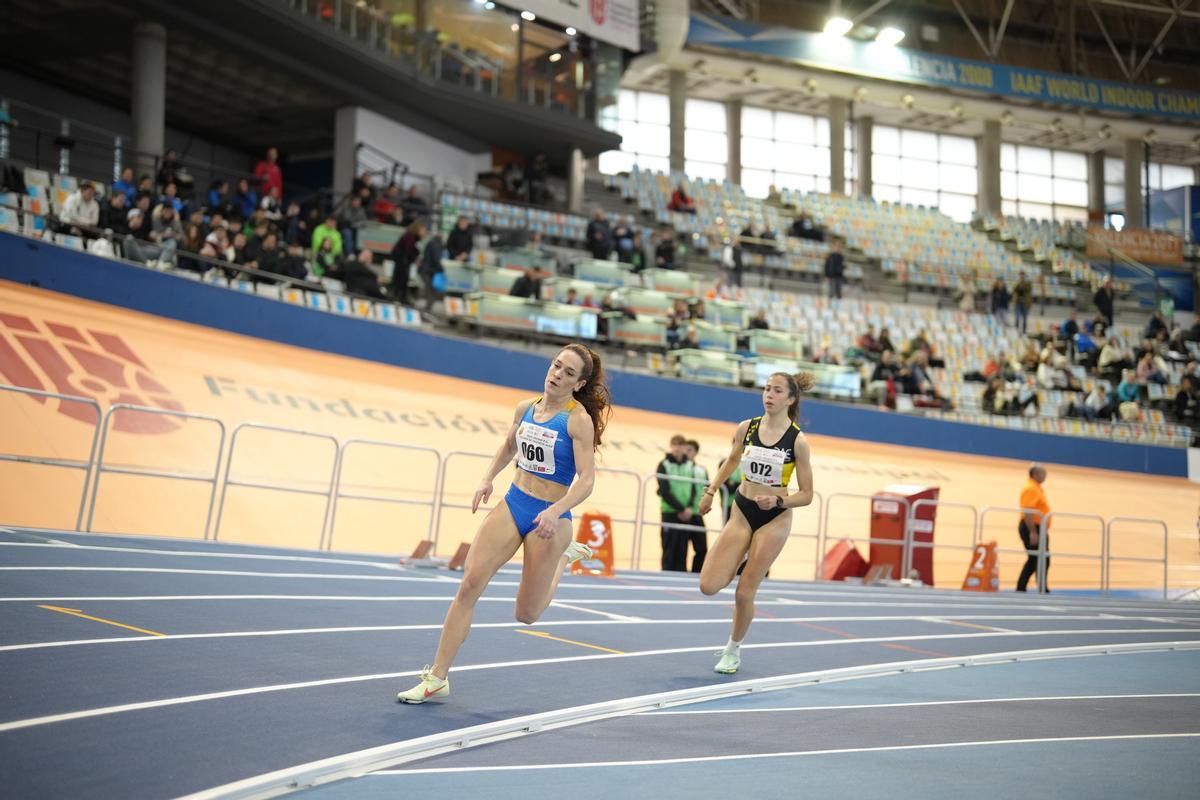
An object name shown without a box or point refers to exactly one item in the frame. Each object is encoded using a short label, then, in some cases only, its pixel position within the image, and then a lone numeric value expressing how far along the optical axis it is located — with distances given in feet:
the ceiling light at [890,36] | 135.03
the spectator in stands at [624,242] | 92.99
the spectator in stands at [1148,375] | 104.47
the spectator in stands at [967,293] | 118.93
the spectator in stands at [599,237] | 90.68
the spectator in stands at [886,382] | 89.56
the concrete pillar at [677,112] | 144.56
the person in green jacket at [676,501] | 48.37
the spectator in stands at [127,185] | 64.69
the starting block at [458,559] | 38.73
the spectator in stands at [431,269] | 74.23
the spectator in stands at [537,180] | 104.27
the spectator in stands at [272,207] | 73.00
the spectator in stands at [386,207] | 82.74
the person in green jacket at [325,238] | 70.33
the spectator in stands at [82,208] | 57.82
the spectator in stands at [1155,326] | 116.78
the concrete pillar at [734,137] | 155.80
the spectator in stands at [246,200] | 75.05
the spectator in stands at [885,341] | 95.35
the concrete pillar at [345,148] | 96.22
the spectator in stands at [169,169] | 67.62
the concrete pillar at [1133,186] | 162.81
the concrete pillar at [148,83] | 80.07
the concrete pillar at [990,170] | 158.20
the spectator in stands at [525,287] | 76.18
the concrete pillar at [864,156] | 159.84
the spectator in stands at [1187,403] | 102.89
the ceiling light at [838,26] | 132.77
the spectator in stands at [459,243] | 79.36
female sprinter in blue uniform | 19.93
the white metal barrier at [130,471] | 35.70
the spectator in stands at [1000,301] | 117.60
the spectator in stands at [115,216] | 59.36
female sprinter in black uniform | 25.73
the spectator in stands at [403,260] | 73.77
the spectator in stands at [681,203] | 119.14
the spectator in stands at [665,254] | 96.07
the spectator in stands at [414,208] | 83.20
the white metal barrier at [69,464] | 33.73
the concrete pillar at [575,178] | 110.22
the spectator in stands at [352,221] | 75.41
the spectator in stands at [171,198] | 63.62
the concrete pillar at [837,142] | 151.33
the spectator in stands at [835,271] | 111.65
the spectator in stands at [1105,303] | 122.11
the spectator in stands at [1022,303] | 117.19
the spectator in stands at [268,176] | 77.25
